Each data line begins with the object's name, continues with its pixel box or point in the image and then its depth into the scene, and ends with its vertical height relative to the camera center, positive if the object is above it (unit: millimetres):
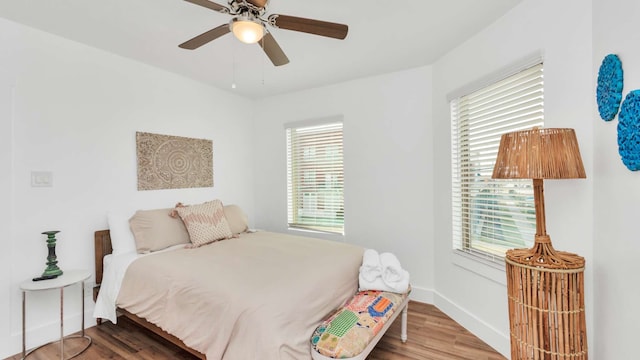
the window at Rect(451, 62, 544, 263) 1994 +96
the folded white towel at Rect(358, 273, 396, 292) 2184 -817
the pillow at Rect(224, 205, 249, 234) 3243 -441
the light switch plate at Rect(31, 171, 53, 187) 2266 +35
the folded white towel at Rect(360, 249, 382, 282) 2227 -713
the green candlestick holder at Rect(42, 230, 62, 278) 2182 -590
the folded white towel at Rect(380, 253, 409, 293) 2174 -755
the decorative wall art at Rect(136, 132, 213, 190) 2951 +238
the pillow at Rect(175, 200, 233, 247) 2736 -411
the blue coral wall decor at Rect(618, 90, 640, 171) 1214 +216
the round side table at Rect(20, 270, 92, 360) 1984 -735
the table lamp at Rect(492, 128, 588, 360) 1360 -487
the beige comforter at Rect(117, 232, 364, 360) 1484 -713
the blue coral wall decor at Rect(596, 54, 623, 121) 1337 +459
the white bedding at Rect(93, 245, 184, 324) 2312 -854
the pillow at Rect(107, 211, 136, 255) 2516 -472
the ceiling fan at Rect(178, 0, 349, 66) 1540 +930
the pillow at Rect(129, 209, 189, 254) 2545 -455
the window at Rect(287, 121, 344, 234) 3645 +51
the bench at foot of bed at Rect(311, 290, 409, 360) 1532 -886
